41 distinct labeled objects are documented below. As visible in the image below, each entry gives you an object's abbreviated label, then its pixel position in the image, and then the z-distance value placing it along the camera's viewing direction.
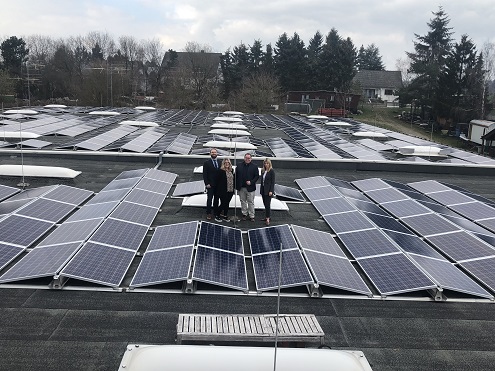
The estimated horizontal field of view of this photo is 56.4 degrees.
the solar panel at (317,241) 10.19
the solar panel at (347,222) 11.88
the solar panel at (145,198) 13.25
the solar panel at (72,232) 9.84
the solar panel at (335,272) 8.72
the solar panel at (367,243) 10.32
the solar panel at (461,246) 10.44
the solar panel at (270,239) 10.15
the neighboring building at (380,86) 109.50
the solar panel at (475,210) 13.99
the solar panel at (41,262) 8.48
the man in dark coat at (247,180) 12.30
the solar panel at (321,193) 14.84
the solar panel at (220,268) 8.62
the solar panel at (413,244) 10.38
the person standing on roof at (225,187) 12.34
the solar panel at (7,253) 9.14
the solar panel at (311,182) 16.32
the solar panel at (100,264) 8.48
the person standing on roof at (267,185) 12.25
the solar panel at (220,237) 9.98
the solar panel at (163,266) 8.51
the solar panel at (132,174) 16.57
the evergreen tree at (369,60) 134.88
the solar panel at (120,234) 9.95
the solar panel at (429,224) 11.95
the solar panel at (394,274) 8.75
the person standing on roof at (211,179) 12.29
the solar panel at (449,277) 8.80
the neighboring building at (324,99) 82.88
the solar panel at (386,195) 15.09
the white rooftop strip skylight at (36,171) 16.33
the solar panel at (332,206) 13.40
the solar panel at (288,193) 14.79
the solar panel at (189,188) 14.70
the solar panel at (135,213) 11.61
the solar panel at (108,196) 13.20
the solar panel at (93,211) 11.49
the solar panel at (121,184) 14.82
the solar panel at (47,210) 11.57
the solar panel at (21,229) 10.02
